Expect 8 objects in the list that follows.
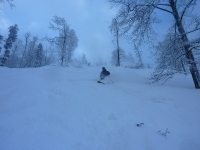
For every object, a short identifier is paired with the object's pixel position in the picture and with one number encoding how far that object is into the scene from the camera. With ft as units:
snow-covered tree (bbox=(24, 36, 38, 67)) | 112.56
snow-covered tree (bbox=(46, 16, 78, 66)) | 69.10
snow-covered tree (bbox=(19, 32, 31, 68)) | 109.16
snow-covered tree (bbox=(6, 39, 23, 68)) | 112.81
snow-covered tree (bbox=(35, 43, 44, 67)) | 109.60
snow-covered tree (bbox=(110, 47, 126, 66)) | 82.19
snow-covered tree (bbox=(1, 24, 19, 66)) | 91.50
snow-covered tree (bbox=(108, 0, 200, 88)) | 18.76
